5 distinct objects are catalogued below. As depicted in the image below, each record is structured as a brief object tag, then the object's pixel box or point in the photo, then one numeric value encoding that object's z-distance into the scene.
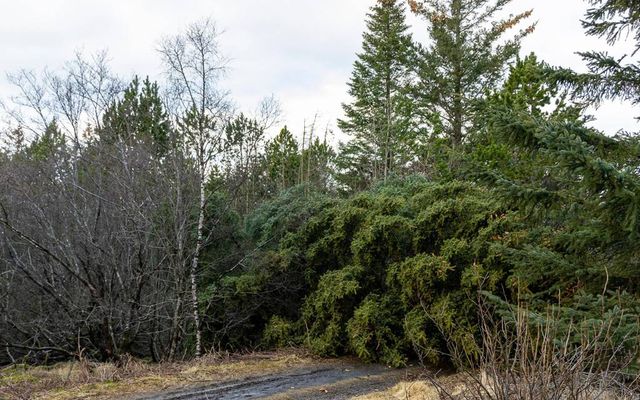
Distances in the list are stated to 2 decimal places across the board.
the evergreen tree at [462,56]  16.39
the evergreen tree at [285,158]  20.71
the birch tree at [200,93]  9.62
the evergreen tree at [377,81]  19.73
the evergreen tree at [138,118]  10.73
